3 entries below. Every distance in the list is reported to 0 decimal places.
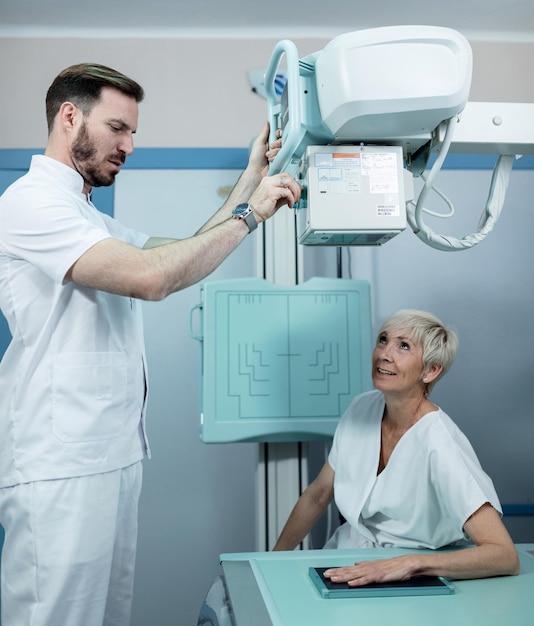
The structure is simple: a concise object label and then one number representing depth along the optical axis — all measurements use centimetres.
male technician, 128
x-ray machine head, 107
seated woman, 133
